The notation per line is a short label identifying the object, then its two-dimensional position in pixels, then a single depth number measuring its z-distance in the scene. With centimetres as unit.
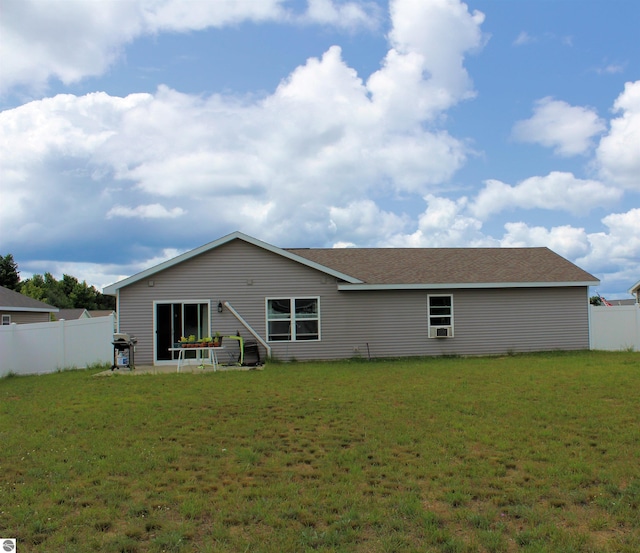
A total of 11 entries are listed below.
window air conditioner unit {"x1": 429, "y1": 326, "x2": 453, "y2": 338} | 1781
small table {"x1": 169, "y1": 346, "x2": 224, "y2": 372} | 1462
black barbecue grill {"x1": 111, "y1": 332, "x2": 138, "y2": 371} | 1506
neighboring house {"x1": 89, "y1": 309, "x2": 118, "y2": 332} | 5769
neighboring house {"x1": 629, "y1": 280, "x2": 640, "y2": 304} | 3662
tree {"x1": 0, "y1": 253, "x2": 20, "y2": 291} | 5894
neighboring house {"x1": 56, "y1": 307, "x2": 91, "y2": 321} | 4759
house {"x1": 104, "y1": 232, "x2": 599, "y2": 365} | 1659
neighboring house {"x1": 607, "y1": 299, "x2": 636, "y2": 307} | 4918
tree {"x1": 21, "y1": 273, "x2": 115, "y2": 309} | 6412
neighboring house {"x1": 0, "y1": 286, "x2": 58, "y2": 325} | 2802
